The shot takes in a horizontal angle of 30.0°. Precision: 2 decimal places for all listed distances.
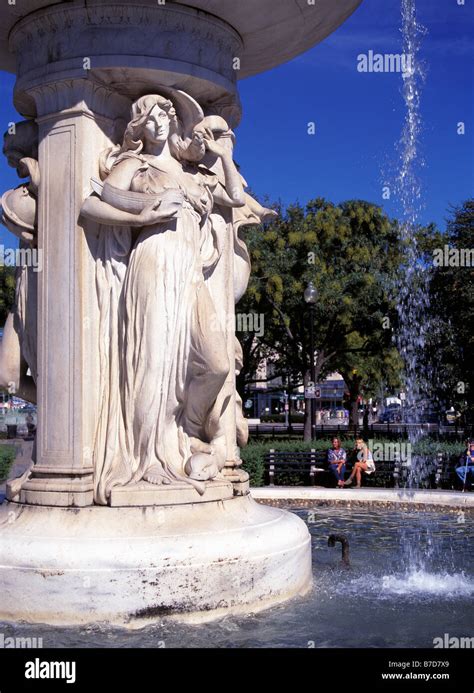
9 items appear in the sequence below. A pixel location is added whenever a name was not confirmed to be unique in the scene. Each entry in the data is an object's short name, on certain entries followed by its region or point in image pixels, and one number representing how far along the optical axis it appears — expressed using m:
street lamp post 22.23
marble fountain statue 6.28
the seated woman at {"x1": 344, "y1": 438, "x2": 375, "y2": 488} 15.13
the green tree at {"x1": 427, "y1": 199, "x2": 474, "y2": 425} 27.50
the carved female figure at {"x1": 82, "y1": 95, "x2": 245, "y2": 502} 6.48
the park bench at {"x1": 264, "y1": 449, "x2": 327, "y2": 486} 15.66
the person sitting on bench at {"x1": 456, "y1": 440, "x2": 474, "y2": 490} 14.00
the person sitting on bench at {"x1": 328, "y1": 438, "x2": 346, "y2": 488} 15.31
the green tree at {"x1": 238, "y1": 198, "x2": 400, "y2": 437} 31.39
